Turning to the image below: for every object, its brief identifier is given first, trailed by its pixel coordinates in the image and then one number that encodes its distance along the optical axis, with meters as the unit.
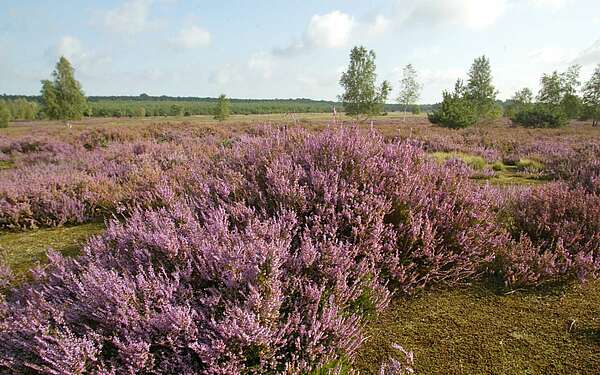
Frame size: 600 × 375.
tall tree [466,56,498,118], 53.91
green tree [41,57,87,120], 58.56
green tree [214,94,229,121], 80.56
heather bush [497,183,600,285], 2.73
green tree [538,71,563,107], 57.12
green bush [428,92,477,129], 29.66
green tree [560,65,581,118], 55.50
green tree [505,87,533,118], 72.12
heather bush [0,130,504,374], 1.74
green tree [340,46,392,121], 50.00
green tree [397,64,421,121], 62.38
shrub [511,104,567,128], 38.34
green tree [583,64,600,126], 54.16
